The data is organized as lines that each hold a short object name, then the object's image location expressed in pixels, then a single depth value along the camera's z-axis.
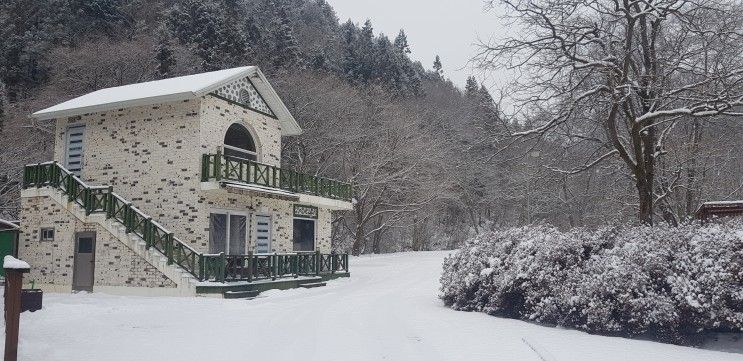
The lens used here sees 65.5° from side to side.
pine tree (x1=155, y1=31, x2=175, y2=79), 37.06
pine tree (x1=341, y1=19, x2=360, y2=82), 52.49
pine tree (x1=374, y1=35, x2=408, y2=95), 53.66
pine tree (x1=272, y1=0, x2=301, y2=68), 45.23
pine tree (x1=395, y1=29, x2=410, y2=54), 68.56
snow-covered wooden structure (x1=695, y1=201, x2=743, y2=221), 14.09
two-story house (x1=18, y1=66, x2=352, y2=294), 17.08
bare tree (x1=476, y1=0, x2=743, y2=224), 11.95
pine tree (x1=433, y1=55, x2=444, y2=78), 75.71
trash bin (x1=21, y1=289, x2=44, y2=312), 10.76
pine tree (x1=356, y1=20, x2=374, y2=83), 53.91
